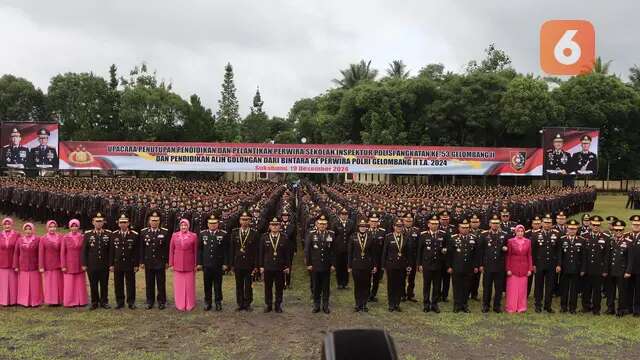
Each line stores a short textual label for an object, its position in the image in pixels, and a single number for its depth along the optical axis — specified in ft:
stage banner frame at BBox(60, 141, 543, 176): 104.53
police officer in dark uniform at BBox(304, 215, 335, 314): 27.71
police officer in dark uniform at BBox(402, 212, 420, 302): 29.12
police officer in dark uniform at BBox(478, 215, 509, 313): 28.30
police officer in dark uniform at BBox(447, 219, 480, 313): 28.43
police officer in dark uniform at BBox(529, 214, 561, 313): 28.73
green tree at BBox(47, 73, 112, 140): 166.91
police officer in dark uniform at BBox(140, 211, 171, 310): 27.76
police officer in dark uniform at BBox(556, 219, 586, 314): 28.50
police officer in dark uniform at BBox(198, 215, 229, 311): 27.66
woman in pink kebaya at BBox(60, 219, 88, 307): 27.48
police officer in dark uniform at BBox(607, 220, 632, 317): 27.76
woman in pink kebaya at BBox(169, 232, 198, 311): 27.61
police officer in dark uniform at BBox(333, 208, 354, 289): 33.68
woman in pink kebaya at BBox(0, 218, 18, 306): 27.58
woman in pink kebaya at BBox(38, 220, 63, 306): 27.55
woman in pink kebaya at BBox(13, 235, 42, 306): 27.55
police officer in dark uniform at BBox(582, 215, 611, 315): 28.27
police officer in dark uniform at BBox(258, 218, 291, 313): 27.17
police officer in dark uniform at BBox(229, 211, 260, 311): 27.58
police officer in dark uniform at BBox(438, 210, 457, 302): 30.31
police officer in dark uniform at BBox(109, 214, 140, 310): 27.40
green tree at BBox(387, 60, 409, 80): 198.39
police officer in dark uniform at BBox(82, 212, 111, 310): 27.14
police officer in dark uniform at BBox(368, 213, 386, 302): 28.89
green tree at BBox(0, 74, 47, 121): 181.68
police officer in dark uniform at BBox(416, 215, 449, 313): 28.35
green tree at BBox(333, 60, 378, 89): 194.08
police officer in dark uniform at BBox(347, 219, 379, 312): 28.09
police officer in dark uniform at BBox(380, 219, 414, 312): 28.40
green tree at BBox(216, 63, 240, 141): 217.77
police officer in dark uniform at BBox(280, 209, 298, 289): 34.68
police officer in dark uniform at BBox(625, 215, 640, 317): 27.45
